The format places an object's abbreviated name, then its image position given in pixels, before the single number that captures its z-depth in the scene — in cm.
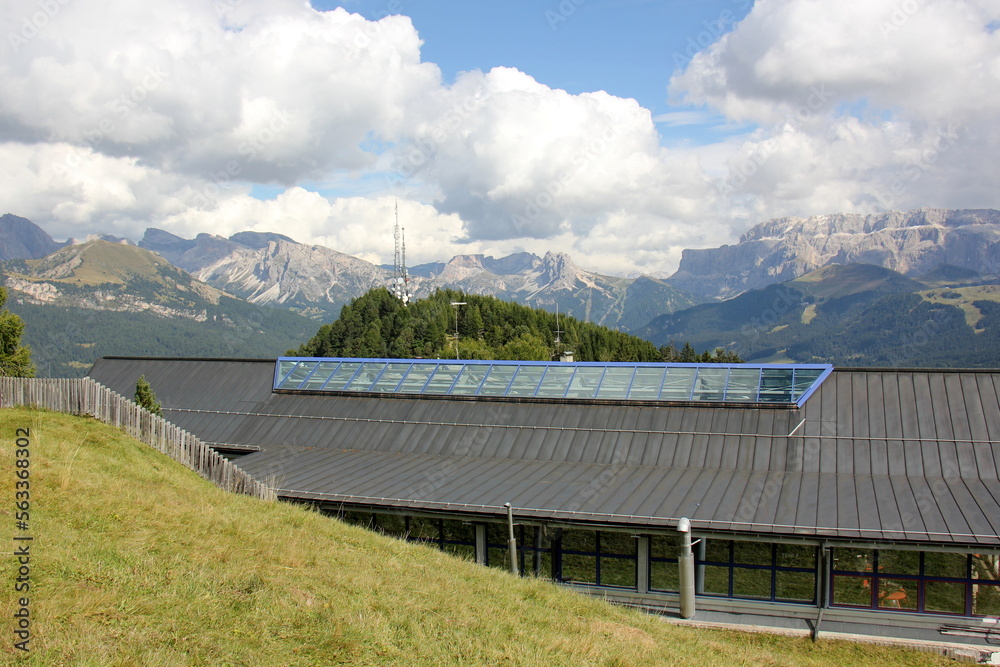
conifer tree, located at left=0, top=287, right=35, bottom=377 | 4791
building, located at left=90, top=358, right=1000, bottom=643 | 1958
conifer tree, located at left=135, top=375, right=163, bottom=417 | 3359
